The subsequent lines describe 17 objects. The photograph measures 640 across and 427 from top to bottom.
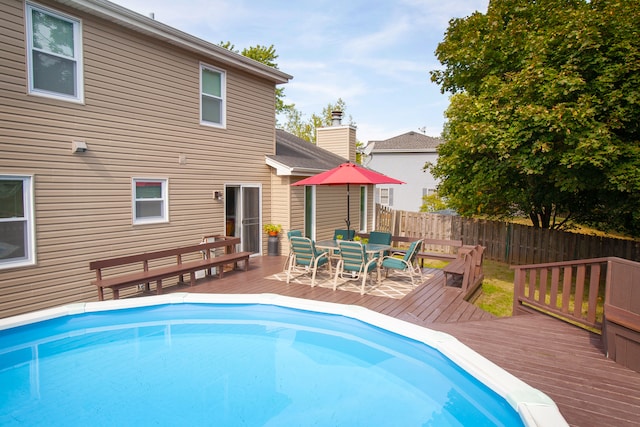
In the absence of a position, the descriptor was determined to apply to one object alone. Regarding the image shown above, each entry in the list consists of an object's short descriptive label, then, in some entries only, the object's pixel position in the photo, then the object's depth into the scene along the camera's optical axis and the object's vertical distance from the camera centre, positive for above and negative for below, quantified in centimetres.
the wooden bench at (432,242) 1021 -130
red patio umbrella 864 +43
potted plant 1160 -106
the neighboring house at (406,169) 2693 +201
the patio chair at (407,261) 829 -142
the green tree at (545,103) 781 +218
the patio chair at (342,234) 1131 -114
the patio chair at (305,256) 834 -138
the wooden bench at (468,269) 802 -155
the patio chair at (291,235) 894 -100
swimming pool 425 -238
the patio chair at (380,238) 1024 -113
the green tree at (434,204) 2045 -36
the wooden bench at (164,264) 698 -157
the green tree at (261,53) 2805 +1033
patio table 828 -120
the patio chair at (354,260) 779 -134
